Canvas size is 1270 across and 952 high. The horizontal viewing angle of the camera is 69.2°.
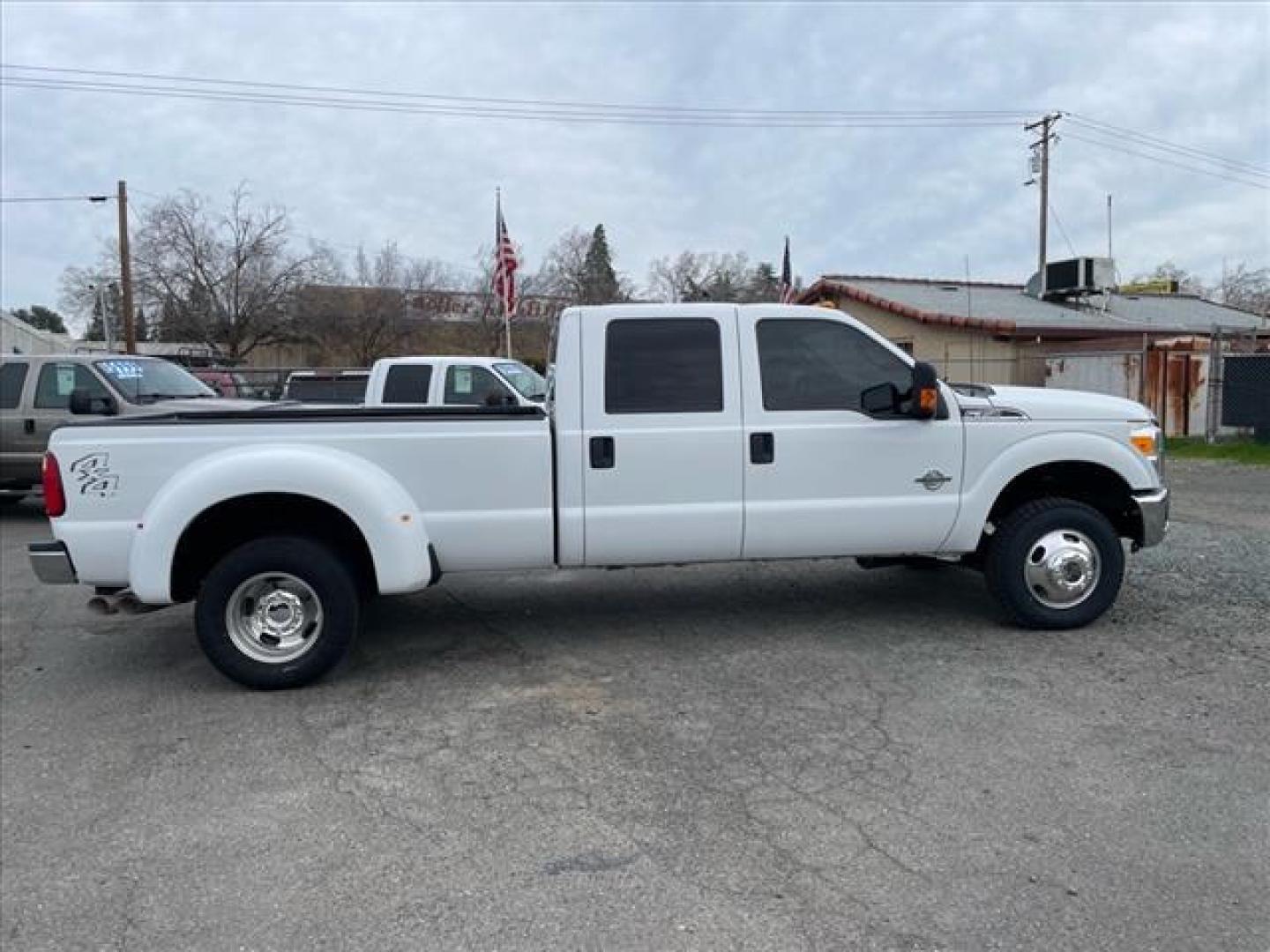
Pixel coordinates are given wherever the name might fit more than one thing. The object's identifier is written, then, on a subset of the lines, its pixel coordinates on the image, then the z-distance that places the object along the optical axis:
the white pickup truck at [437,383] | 10.66
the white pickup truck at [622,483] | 4.66
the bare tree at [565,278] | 48.22
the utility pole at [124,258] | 29.78
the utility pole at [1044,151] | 32.06
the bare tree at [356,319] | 44.56
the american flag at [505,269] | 15.02
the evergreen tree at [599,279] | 48.00
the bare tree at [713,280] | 52.06
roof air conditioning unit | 27.61
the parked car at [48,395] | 10.59
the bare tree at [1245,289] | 53.62
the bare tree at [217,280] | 44.12
